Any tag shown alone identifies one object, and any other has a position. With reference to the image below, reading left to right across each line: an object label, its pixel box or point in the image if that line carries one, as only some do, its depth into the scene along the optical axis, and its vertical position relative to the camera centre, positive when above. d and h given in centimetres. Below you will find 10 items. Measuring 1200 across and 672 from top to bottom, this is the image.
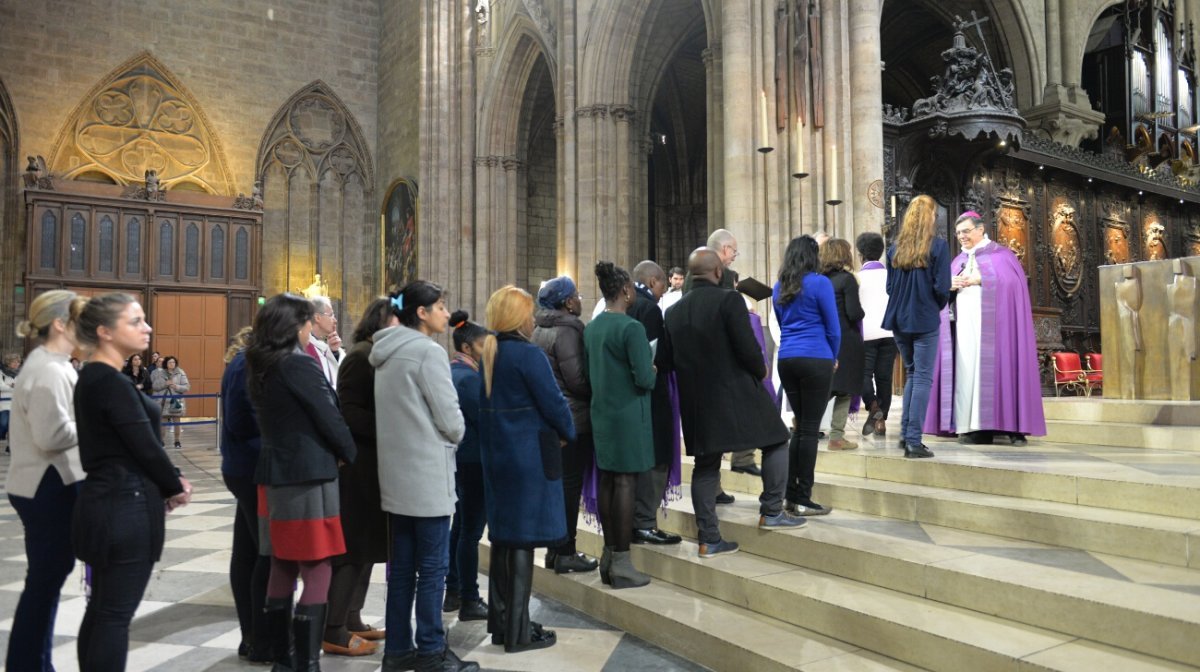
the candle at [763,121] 1139 +302
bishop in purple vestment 569 +8
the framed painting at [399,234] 2161 +324
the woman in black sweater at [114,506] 277 -43
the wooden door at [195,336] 1972 +64
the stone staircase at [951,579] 314 -89
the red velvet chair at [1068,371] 1141 -16
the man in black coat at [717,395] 429 -16
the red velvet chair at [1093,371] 1167 -16
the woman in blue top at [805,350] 458 +5
